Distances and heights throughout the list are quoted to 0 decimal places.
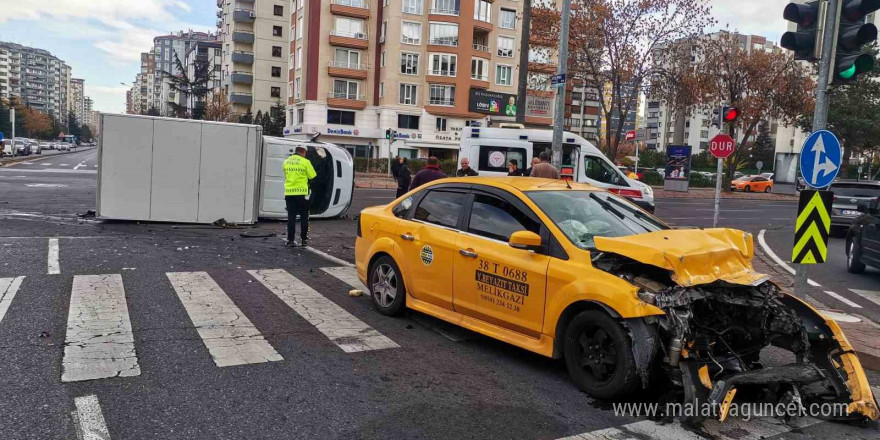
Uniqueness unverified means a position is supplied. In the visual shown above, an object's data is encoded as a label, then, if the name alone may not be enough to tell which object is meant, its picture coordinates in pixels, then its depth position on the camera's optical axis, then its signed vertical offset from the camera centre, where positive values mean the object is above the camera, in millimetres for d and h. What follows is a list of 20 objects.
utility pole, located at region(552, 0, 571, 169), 13547 +1812
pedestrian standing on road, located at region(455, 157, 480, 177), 13336 +95
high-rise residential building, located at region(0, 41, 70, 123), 188625 +23229
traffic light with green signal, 6504 +1662
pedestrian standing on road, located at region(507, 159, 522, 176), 13048 +196
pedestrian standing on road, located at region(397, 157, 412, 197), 15516 -213
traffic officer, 10781 -339
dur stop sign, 11492 +818
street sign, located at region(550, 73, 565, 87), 13633 +2210
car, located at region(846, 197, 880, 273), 10273 -681
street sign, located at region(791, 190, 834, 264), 6602 -342
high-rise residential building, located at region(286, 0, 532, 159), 56469 +9171
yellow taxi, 4176 -850
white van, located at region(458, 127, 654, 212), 16250 +631
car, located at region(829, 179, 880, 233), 16000 +24
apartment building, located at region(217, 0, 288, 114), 79000 +13990
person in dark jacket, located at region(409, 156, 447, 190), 12258 -24
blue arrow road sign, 6555 +393
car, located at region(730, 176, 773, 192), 45875 +552
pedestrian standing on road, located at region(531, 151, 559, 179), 10875 +155
